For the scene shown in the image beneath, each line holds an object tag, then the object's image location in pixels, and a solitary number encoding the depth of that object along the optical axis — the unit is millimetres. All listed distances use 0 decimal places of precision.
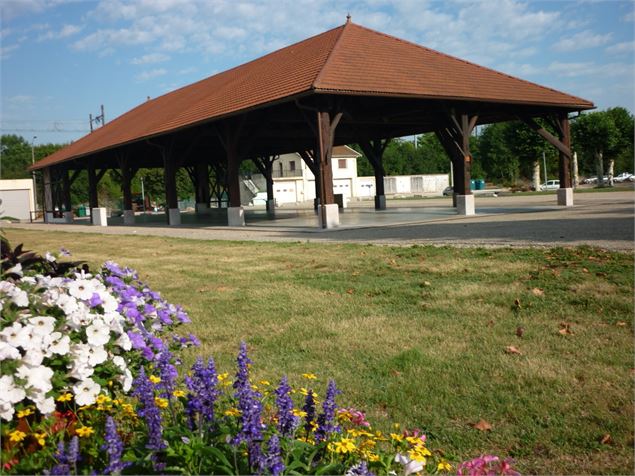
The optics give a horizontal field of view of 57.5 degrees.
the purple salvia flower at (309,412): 2520
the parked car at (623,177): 75375
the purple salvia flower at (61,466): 2019
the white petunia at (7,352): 2412
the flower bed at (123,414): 2189
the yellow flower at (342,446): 2191
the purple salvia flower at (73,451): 1940
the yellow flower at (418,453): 2298
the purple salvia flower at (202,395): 2352
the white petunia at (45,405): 2439
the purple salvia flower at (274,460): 1945
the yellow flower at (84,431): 2320
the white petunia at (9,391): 2367
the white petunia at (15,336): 2477
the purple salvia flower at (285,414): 2320
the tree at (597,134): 58062
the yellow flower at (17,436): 2258
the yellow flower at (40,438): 2301
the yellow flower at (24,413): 2396
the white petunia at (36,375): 2449
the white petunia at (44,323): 2604
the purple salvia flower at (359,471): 2020
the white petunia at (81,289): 2936
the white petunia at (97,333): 2736
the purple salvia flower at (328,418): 2346
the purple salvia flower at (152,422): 2139
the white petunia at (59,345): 2598
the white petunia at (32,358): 2473
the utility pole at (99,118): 66050
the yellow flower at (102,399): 2591
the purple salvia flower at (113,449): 1930
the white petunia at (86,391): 2598
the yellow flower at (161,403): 2646
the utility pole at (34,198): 50062
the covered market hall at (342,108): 17797
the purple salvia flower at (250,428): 2078
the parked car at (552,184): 70188
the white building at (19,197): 49938
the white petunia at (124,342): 2900
